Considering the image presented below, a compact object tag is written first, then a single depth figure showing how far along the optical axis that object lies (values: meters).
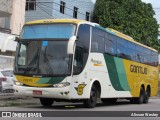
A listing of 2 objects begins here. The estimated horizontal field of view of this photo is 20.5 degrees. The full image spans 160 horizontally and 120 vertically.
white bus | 16.98
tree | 49.75
